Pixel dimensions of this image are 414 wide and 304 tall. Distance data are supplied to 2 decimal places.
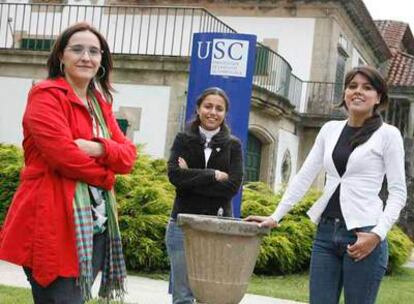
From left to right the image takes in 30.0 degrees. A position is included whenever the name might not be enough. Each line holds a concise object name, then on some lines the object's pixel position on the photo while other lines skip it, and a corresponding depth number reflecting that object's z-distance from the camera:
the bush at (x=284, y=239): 10.01
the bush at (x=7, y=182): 9.70
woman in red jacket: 3.28
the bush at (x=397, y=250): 11.03
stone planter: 4.29
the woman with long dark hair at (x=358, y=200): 3.88
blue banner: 7.30
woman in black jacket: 4.90
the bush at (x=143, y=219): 9.18
